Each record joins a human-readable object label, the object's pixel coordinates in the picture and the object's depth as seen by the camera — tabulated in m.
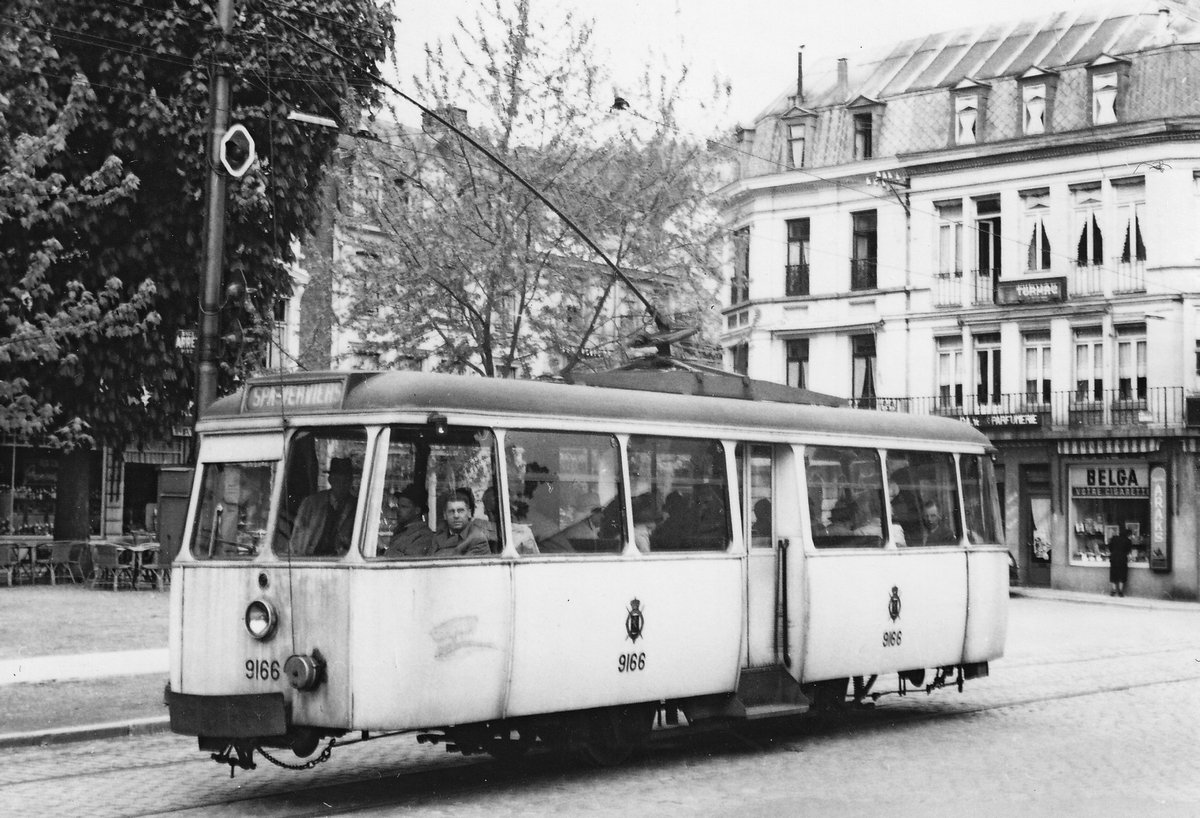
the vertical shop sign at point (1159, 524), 40.84
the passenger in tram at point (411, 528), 10.24
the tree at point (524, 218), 24.05
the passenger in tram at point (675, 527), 12.04
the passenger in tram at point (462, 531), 10.48
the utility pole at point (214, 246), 15.12
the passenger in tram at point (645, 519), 11.80
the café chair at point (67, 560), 31.39
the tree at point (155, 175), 28.19
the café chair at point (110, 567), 29.45
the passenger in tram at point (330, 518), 10.16
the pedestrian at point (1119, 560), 40.72
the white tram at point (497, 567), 10.02
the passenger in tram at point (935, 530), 15.06
